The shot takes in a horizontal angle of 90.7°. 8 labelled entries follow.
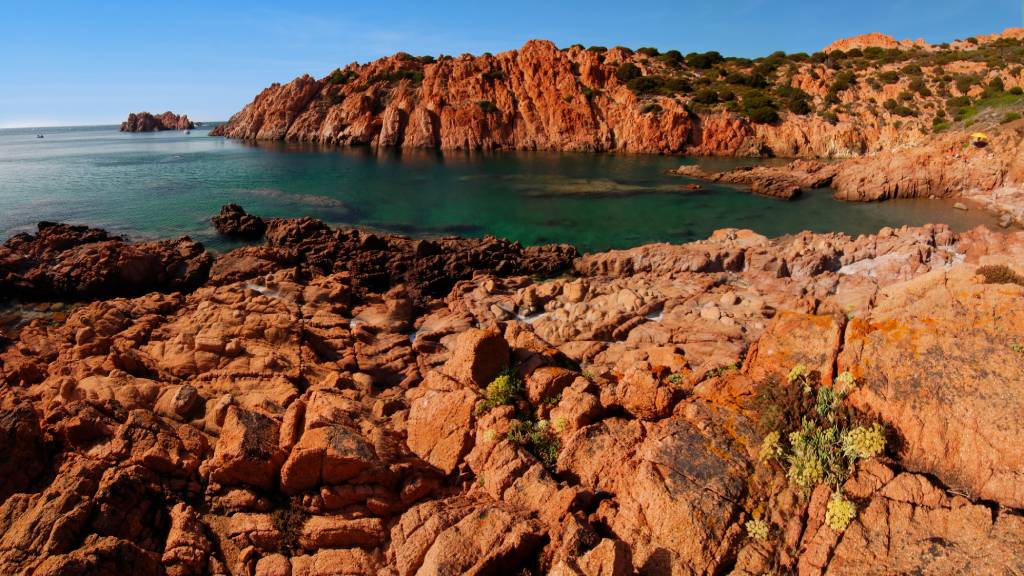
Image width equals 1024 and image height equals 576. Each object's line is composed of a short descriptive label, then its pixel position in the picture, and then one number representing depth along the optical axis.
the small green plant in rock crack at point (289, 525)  7.78
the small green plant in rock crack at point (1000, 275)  13.23
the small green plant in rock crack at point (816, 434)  7.41
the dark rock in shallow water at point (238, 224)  32.84
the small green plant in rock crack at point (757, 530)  7.09
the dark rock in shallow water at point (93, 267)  23.30
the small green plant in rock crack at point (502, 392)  10.14
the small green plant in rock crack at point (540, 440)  9.23
